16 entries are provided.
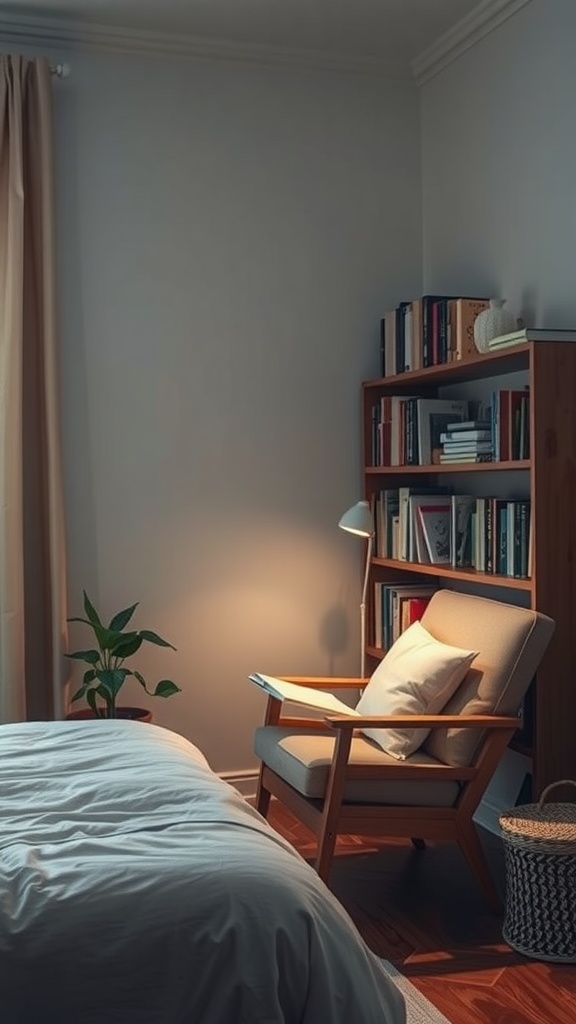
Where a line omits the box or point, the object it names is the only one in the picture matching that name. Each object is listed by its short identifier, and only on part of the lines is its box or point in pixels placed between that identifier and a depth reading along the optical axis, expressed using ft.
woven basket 9.30
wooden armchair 10.08
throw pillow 10.49
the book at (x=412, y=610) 13.38
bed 5.48
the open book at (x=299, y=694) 10.89
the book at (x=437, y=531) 12.92
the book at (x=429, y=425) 13.12
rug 8.32
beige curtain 12.66
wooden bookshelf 10.49
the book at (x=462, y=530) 12.45
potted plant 12.26
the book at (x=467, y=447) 11.90
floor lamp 13.06
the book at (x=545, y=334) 10.53
